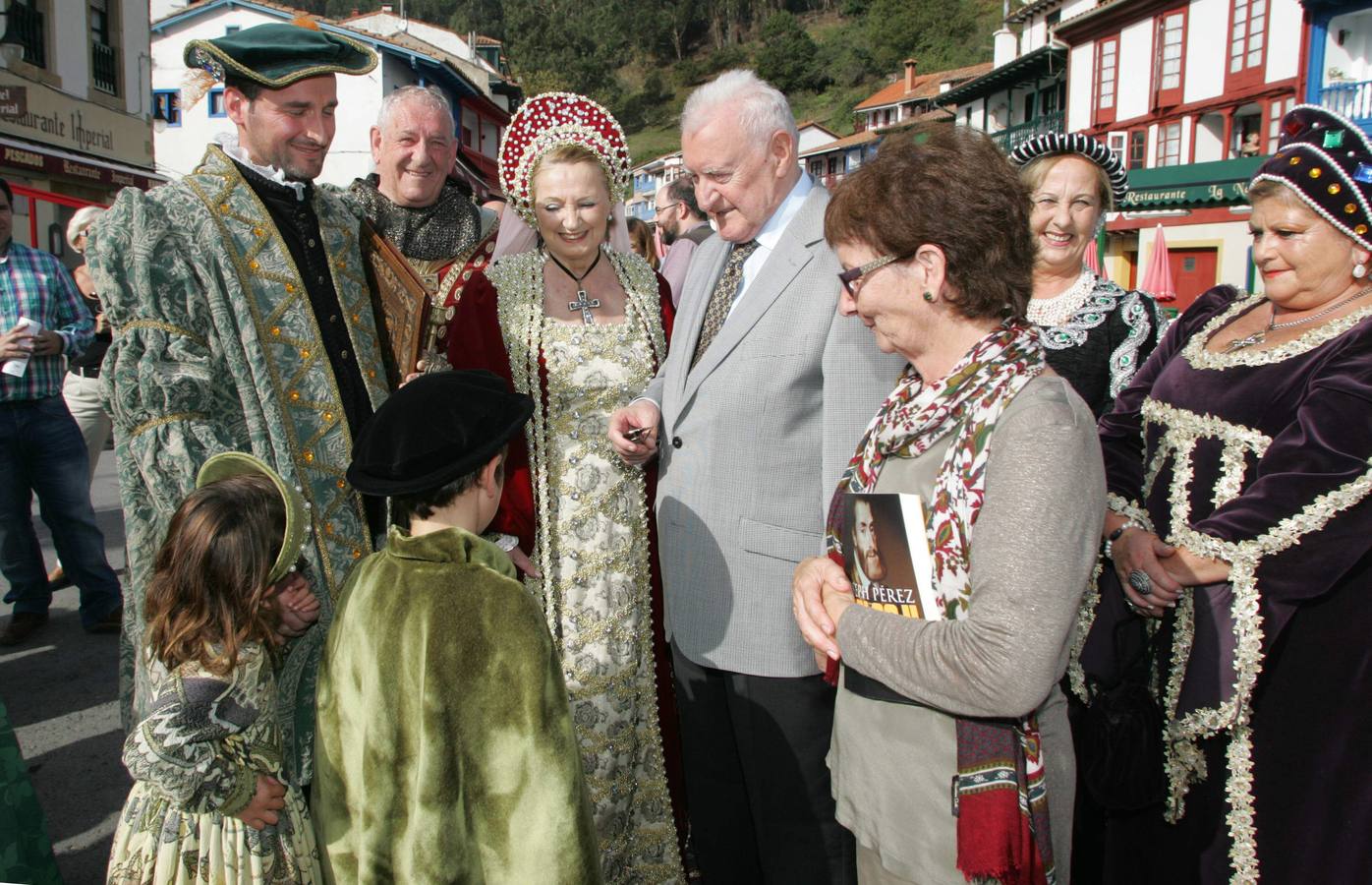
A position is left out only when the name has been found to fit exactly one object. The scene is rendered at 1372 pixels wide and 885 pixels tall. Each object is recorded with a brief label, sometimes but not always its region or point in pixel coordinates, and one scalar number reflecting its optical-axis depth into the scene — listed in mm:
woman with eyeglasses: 1504
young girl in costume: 2041
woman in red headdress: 2918
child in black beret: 1763
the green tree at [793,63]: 68875
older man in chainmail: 4316
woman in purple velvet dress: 2020
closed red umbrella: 9109
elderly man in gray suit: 2396
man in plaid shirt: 5129
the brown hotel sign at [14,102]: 14789
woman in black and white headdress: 2965
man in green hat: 2287
